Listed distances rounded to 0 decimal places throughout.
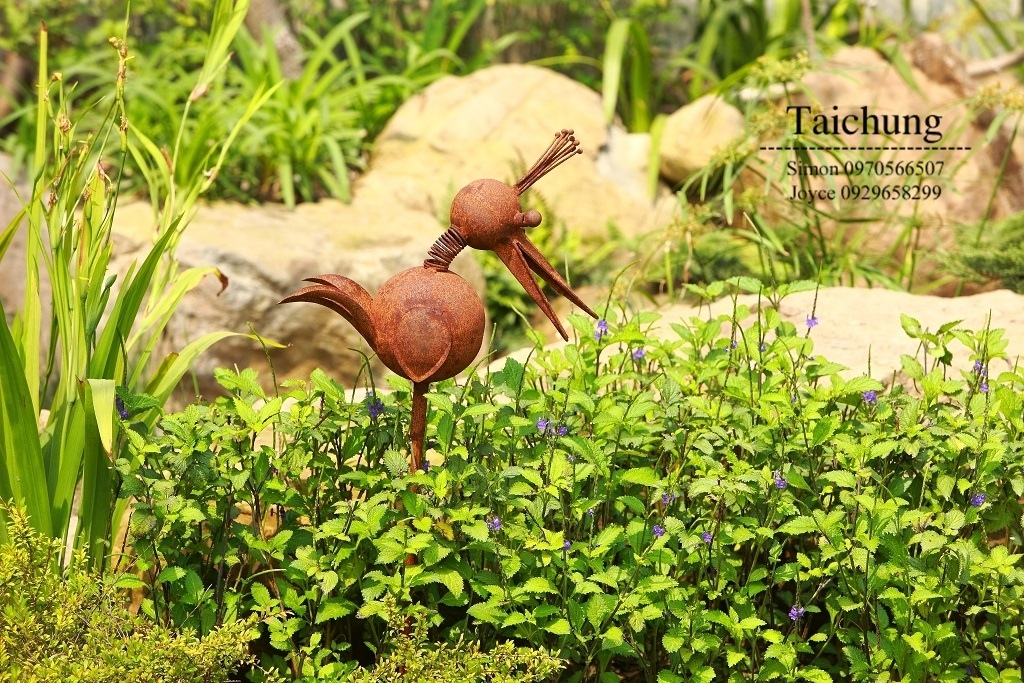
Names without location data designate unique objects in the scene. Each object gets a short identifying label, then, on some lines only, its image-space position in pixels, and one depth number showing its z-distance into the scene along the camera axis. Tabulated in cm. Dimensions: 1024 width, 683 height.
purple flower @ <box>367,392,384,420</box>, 498
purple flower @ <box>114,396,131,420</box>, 482
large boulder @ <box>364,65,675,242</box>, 1187
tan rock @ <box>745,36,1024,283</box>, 1061
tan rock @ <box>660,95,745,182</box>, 1199
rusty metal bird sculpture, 443
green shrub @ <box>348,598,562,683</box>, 418
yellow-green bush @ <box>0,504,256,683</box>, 405
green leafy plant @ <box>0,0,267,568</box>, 465
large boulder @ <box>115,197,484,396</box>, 882
